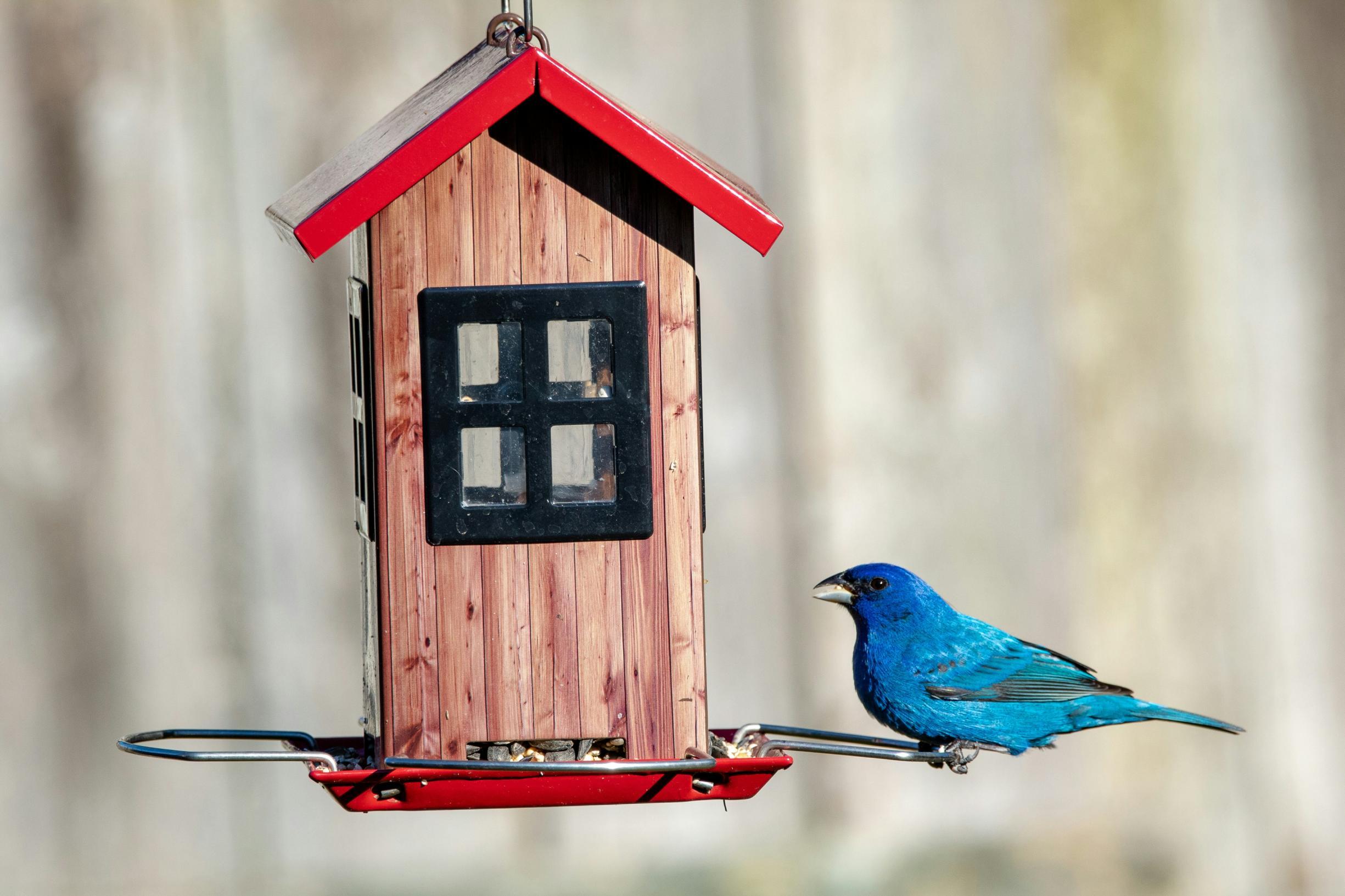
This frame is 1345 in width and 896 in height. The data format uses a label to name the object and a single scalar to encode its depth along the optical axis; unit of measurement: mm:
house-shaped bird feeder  5570
